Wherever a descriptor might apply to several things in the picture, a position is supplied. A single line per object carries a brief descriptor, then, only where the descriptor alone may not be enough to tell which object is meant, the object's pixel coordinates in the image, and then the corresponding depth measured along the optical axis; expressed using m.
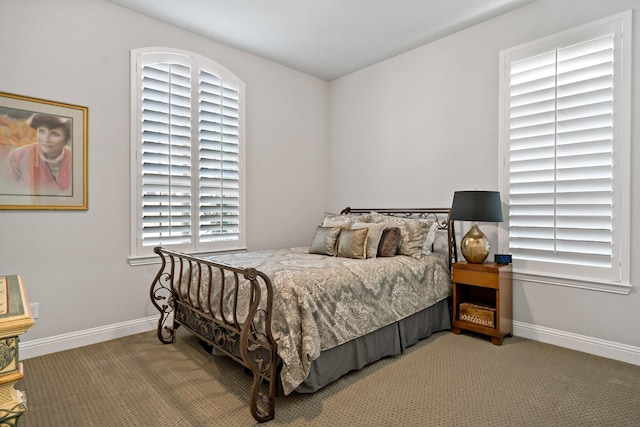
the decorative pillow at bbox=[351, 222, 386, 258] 3.13
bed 1.99
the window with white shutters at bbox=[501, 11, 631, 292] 2.64
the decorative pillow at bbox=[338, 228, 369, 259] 3.10
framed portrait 2.62
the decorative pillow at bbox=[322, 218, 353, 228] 3.59
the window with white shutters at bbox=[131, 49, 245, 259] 3.27
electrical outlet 2.71
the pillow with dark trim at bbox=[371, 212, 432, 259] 3.27
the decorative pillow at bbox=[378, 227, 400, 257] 3.24
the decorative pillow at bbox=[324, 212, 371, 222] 3.78
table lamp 2.94
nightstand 2.94
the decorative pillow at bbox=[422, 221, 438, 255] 3.37
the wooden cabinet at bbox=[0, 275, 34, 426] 0.95
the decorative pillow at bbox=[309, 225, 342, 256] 3.34
